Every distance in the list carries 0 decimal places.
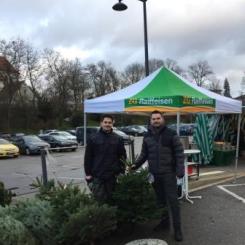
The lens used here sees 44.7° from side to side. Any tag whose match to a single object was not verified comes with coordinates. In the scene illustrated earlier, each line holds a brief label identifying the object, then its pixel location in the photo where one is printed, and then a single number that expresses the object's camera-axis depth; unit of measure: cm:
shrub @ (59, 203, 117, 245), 363
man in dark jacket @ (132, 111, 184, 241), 416
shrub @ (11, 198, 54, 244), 382
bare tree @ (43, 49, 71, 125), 4729
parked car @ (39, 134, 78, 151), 2402
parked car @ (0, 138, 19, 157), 2043
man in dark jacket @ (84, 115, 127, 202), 420
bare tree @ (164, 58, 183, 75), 6890
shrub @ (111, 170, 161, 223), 416
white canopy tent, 599
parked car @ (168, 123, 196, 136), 2944
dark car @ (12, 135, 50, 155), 2193
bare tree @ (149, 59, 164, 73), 6423
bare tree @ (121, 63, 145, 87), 6258
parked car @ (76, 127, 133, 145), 2833
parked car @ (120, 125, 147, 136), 4086
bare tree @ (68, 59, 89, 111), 5052
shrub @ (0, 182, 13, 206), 505
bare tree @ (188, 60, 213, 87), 7097
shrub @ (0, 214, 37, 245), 349
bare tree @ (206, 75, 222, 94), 6797
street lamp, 898
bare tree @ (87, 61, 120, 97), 5796
